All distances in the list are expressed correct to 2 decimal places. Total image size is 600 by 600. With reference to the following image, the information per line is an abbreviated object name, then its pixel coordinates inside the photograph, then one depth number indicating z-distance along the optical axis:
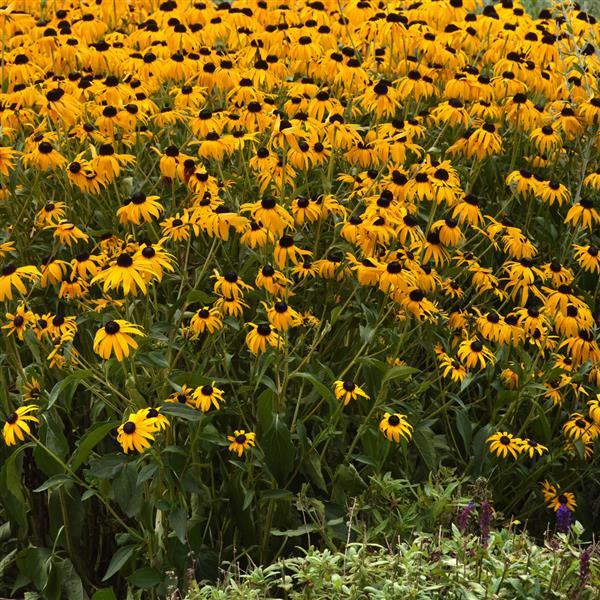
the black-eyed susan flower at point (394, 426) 3.14
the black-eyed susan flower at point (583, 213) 3.95
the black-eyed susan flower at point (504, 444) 3.35
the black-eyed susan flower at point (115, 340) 2.85
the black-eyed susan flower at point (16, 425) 2.96
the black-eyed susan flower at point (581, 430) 3.43
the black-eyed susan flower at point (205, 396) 3.00
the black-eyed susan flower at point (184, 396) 3.07
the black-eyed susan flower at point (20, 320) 3.11
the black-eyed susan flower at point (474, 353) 3.40
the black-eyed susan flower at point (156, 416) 2.83
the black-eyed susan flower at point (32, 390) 3.30
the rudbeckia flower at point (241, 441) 3.04
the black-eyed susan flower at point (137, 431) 2.79
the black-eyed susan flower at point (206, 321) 3.13
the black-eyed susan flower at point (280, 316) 3.08
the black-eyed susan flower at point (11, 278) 3.14
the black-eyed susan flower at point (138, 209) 3.38
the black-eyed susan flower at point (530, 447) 3.29
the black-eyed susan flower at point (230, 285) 3.24
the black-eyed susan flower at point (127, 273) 2.95
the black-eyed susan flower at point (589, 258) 3.79
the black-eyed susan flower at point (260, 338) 3.13
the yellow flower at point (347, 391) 3.13
